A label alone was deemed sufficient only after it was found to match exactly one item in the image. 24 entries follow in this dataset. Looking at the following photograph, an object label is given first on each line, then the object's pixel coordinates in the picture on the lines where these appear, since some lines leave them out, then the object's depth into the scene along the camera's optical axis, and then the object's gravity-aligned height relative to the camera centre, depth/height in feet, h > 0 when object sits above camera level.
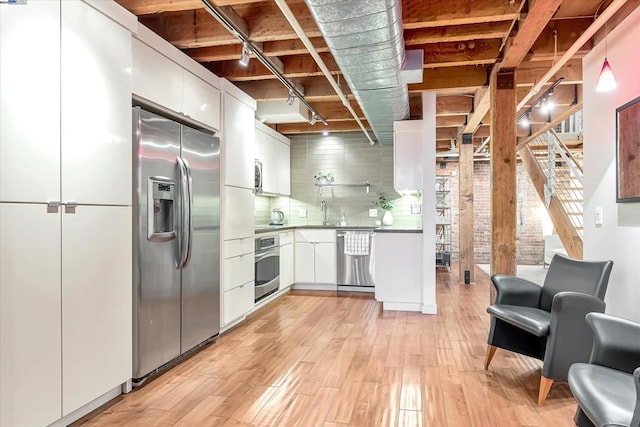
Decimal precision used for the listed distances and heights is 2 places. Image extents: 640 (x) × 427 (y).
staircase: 18.63 +1.74
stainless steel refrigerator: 8.85 -0.62
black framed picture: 8.29 +1.37
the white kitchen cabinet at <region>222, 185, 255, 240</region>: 12.66 +0.11
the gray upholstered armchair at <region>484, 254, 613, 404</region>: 7.91 -2.19
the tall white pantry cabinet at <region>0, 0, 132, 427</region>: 6.11 +0.11
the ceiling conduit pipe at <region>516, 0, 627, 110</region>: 8.07 +4.11
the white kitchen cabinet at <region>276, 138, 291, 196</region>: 21.34 +2.62
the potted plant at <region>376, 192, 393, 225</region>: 21.54 +0.52
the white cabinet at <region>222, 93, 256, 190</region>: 12.78 +2.43
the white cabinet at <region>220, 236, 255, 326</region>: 12.66 -2.12
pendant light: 8.68 +2.96
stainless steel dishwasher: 19.43 -2.12
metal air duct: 7.39 +3.78
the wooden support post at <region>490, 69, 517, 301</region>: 12.16 +1.06
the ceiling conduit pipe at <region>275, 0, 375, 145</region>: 8.32 +4.24
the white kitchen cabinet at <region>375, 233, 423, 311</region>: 15.88 -2.17
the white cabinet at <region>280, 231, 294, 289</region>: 18.56 -2.09
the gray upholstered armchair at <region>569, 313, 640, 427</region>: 4.85 -2.27
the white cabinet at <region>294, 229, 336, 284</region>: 19.99 -2.03
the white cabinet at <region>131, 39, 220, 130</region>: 9.05 +3.28
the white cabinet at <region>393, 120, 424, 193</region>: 16.46 +2.57
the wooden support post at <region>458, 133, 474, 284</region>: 23.08 +1.50
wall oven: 15.59 -2.06
